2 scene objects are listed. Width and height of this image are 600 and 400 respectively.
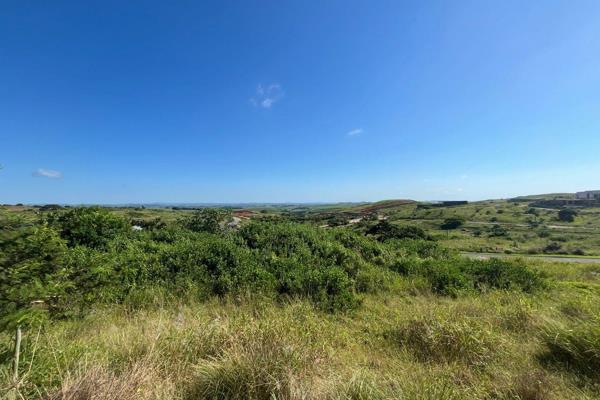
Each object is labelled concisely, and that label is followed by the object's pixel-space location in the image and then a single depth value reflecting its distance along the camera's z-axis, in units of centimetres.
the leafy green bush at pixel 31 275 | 306
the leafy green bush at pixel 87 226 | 1022
